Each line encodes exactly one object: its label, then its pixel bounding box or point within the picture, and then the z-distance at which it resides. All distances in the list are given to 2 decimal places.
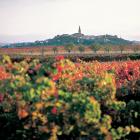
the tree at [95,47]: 117.06
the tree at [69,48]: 119.04
